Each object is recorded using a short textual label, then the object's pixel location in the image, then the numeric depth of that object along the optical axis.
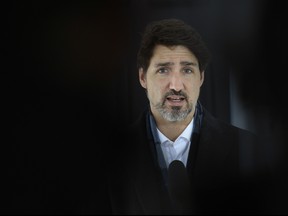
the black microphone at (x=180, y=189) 2.27
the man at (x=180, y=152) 2.24
